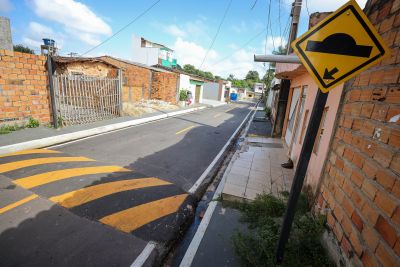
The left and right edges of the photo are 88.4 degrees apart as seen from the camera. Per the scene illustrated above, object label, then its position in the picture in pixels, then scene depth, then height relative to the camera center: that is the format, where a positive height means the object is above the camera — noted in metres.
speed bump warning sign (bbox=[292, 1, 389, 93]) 1.61 +0.44
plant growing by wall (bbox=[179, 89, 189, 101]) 22.55 -0.81
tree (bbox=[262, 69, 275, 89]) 33.91 +3.89
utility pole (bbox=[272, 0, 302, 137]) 10.30 -0.56
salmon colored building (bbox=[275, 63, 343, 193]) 3.70 -0.54
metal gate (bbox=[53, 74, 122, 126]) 8.60 -0.97
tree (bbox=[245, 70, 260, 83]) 90.06 +7.65
